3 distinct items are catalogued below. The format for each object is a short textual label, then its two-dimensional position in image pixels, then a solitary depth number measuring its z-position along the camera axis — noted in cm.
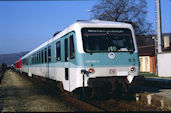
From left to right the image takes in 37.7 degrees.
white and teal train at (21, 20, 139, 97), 866
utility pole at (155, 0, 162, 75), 2117
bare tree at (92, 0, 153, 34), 4150
